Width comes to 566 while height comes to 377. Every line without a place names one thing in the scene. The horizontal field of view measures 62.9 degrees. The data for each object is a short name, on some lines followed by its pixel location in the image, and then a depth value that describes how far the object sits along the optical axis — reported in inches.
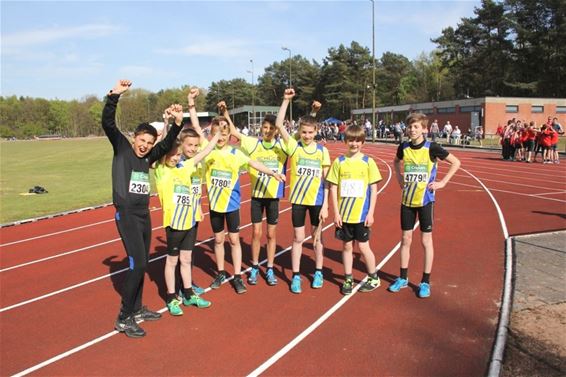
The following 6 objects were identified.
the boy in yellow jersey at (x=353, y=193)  203.5
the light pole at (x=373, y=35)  1360.7
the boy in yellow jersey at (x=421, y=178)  202.7
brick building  1523.5
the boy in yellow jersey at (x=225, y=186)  210.2
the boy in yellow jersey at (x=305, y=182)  210.8
